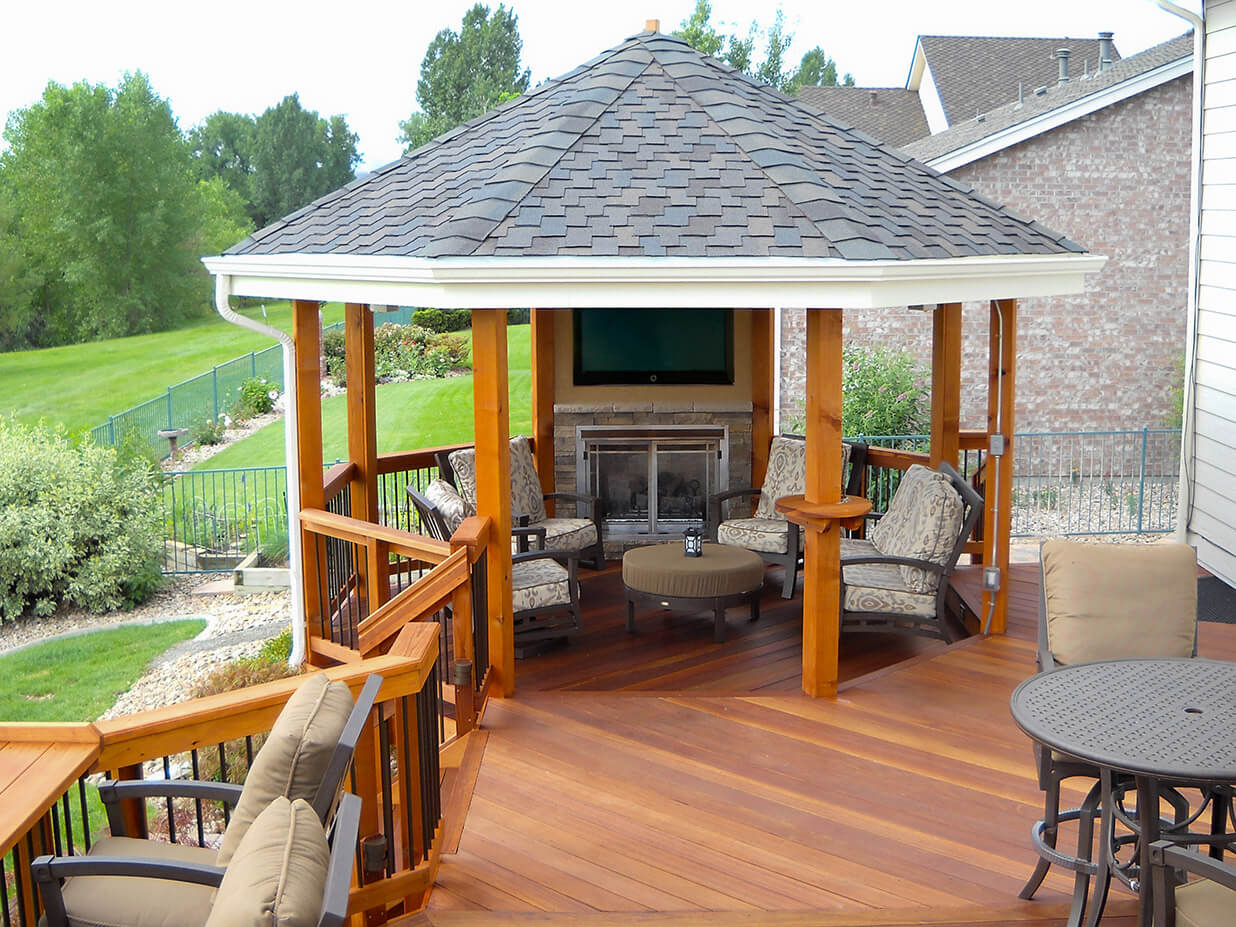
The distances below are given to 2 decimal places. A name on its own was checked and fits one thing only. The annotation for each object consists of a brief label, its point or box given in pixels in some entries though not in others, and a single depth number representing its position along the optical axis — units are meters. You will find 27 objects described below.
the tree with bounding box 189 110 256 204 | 51.00
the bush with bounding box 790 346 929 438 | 16.70
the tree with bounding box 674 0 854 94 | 33.41
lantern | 7.59
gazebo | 5.70
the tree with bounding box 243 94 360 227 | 48.69
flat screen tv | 9.64
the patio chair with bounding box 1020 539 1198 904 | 4.65
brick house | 16.53
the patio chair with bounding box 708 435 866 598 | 8.34
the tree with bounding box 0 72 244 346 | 44.34
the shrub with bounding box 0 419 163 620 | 15.71
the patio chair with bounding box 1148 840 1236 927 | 3.00
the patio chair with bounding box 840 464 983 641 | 6.79
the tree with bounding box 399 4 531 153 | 39.84
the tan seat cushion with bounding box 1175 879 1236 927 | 3.05
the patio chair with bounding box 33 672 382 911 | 3.06
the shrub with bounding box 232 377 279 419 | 27.84
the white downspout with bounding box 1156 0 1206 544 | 8.68
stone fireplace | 9.60
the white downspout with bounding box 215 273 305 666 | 7.14
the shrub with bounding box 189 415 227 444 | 26.08
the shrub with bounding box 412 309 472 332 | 30.17
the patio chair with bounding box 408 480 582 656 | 7.05
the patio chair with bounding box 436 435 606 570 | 8.67
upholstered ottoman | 7.29
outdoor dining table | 3.44
